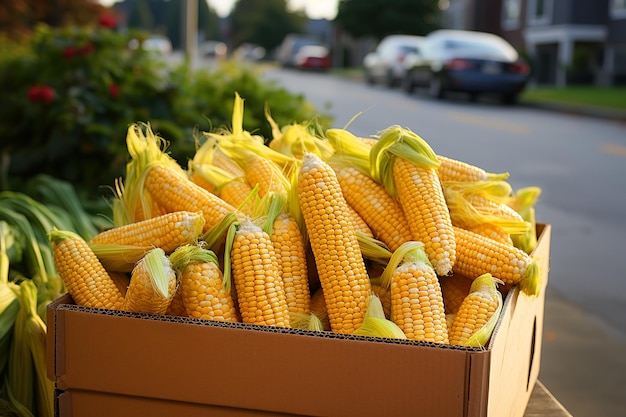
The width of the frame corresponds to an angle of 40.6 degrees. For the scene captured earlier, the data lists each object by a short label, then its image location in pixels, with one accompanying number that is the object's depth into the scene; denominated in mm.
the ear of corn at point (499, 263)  2107
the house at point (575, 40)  30469
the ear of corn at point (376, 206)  2162
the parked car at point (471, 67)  21094
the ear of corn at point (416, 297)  1884
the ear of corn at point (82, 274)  2021
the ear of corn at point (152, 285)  1814
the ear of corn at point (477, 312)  1917
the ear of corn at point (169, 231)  2053
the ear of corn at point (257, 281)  1936
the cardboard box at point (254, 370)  1690
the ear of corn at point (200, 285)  1927
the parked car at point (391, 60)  26734
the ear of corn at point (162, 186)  2199
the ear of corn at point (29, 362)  2449
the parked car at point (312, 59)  45969
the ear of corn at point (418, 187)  2059
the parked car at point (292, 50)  50356
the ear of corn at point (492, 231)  2291
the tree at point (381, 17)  48094
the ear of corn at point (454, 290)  2164
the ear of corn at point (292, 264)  2037
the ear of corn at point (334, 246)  1967
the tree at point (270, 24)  76000
